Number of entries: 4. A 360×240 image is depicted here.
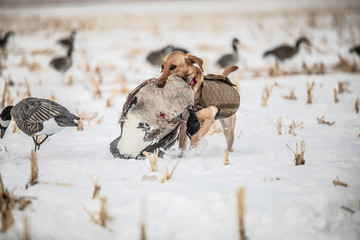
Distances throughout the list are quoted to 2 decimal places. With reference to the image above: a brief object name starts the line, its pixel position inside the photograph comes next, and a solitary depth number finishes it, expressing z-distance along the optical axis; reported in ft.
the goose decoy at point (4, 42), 89.45
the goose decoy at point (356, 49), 76.98
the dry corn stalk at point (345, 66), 68.64
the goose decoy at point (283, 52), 76.74
